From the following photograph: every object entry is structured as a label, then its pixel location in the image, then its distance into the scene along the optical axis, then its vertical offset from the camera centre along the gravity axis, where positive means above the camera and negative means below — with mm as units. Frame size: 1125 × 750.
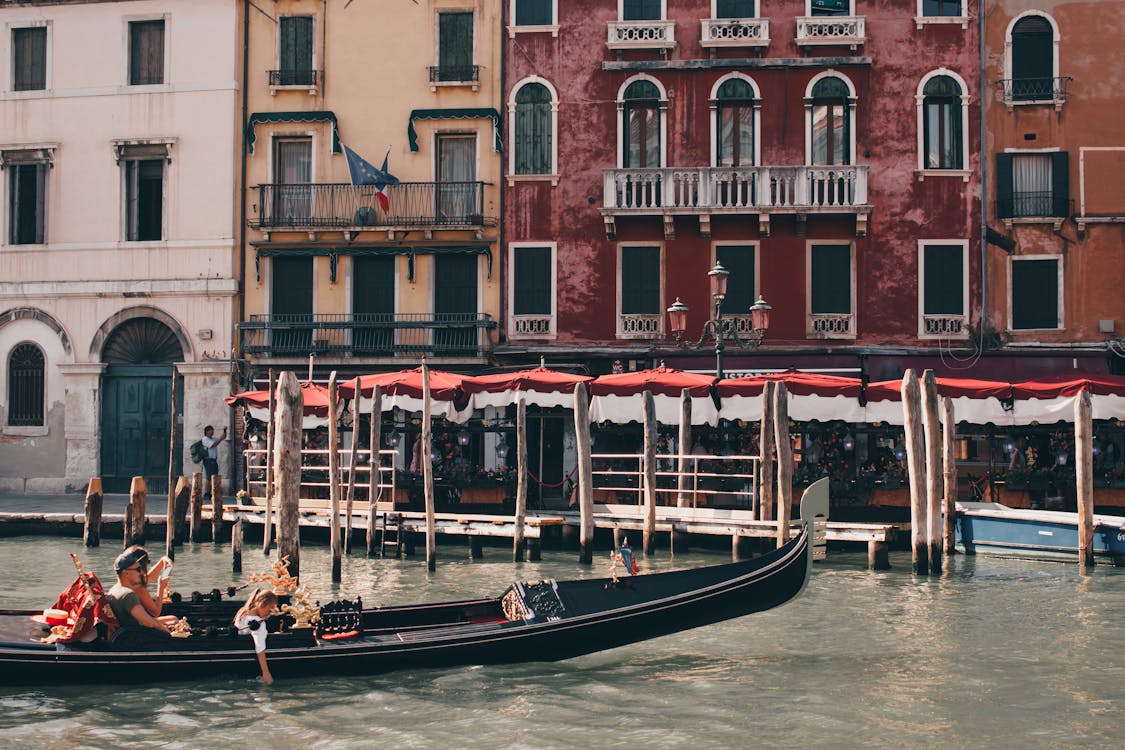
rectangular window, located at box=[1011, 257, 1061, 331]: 23516 +2149
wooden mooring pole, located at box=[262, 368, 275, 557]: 19406 -1123
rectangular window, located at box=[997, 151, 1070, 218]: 23516 +4121
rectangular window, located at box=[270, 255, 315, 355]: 25297 +2428
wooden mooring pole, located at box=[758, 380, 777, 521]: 17391 -593
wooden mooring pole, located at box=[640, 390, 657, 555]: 17797 -1007
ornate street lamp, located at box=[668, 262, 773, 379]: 19547 +1511
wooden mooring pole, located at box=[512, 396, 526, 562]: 17875 -1055
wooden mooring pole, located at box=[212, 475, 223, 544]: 20375 -1516
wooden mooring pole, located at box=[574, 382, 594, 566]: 17672 -795
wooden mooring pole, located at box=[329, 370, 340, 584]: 16781 -828
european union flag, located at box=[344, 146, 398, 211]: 23781 +4291
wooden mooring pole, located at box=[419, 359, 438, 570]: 17375 -772
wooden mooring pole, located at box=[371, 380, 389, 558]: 18594 -679
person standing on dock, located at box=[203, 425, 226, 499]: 24328 -644
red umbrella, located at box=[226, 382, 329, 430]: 21000 +214
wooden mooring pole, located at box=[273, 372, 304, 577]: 14781 -528
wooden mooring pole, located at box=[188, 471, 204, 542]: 20484 -1420
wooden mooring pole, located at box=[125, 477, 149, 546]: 18891 -1327
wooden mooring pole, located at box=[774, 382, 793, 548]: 16594 -788
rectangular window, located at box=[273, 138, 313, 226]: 25141 +4602
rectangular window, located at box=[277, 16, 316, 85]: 25500 +7017
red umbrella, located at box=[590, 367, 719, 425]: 19594 +327
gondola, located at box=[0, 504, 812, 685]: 10914 -1805
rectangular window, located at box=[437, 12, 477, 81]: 25125 +6984
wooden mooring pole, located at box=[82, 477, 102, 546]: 19656 -1453
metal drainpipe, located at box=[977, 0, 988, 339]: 23750 +4847
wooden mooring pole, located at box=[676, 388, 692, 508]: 19406 -164
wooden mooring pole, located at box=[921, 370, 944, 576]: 16344 -632
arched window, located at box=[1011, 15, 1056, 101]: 23688 +6309
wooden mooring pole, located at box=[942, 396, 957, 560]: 17391 -742
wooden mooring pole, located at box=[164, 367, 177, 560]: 18828 -1487
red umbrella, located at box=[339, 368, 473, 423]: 19828 +356
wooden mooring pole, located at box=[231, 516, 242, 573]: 17906 -1738
